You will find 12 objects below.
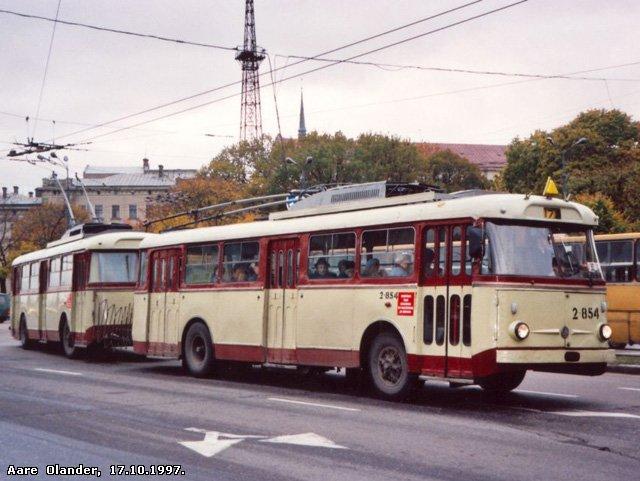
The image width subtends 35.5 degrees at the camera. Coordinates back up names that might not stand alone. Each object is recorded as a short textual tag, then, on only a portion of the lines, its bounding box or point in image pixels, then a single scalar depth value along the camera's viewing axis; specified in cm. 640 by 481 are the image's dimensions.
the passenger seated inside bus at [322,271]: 1585
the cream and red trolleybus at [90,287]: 2414
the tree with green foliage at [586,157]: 6719
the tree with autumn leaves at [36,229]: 9431
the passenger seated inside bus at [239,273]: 1798
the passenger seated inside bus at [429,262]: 1377
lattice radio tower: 5479
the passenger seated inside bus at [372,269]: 1476
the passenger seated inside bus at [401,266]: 1415
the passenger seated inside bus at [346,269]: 1530
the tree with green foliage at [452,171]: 8975
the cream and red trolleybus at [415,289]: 1295
